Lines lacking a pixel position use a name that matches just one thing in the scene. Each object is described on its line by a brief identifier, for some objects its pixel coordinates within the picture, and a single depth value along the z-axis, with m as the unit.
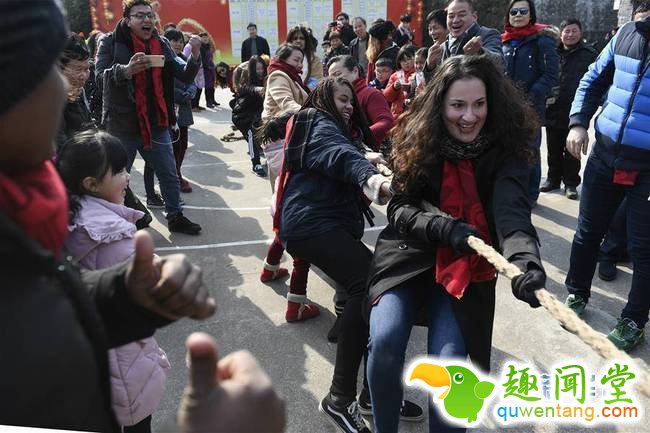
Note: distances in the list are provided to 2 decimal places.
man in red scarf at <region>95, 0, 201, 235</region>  4.05
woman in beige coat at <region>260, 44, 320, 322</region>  3.18
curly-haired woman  1.95
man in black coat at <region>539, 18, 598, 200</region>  5.18
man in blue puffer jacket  2.62
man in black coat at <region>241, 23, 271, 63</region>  11.02
